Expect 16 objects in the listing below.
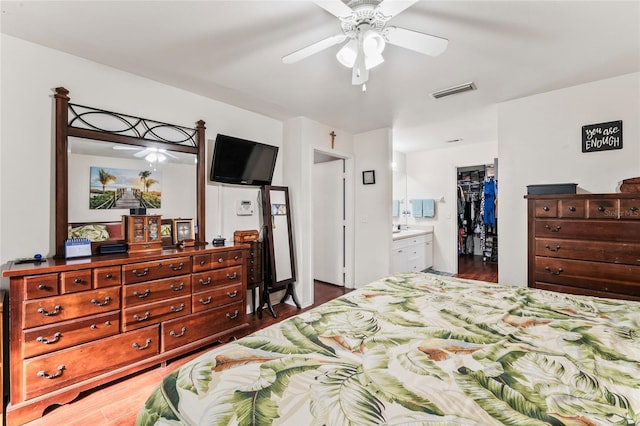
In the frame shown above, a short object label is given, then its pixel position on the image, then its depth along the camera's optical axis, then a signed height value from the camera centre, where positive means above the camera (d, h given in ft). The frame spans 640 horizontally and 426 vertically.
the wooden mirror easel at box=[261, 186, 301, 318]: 11.19 -1.32
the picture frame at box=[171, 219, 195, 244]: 8.80 -0.52
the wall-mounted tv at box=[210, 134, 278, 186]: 9.75 +1.95
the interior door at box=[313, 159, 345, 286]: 15.07 -0.45
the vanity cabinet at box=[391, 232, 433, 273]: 14.53 -2.27
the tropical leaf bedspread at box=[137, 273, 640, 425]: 2.32 -1.63
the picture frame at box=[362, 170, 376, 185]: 13.98 +1.80
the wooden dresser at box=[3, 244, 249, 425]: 5.46 -2.41
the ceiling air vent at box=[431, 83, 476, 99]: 8.84 +4.01
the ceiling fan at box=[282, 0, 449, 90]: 4.70 +3.31
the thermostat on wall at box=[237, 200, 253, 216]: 10.96 +0.21
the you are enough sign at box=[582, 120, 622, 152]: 8.29 +2.28
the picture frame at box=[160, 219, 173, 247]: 8.73 -0.57
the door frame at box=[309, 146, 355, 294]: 14.67 -0.38
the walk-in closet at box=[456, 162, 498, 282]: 18.52 -0.42
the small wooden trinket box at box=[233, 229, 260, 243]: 10.06 -0.82
